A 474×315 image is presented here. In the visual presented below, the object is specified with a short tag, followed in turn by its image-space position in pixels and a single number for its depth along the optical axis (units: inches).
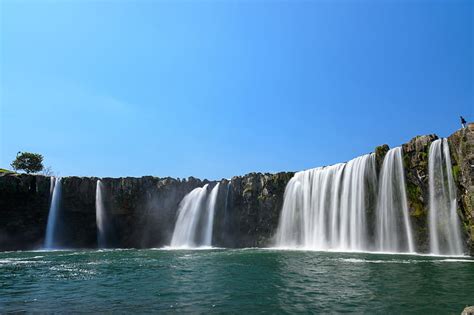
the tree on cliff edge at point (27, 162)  3555.6
